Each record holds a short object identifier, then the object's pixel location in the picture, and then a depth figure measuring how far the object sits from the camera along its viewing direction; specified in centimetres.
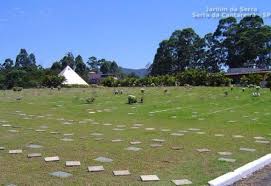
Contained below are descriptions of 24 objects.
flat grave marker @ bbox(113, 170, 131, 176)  587
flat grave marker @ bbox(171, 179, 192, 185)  539
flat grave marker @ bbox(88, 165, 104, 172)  609
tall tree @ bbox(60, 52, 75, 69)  9807
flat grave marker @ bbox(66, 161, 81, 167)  640
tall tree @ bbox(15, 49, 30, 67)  11397
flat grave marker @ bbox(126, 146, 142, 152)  784
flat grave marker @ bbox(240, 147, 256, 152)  780
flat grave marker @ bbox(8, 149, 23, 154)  743
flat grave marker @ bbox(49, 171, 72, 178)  574
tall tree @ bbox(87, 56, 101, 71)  12594
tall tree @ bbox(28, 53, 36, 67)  11776
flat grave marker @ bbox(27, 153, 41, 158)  707
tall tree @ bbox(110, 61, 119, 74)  11845
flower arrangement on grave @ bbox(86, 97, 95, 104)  1991
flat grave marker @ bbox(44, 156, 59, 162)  677
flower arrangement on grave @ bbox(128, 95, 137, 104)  1911
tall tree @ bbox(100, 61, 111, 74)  11991
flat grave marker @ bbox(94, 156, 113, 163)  674
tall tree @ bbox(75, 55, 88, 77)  9781
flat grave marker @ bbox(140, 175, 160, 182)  559
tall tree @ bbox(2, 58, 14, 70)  9612
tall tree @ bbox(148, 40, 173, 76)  7075
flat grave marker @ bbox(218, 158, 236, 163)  678
